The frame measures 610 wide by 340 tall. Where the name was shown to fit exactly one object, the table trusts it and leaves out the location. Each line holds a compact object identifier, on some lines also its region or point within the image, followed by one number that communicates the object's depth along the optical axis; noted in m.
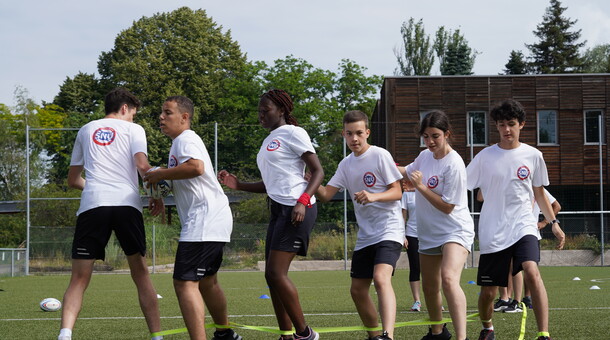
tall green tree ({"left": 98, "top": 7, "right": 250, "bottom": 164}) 48.25
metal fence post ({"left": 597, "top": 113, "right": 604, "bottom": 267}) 25.52
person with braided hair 5.98
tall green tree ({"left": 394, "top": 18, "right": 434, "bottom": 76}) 59.38
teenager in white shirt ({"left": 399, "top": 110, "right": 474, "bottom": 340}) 5.99
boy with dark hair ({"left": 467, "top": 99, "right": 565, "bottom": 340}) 6.23
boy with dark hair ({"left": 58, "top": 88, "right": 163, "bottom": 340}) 5.95
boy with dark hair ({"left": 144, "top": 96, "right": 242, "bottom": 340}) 5.48
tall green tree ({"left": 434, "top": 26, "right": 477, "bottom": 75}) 53.59
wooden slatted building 32.09
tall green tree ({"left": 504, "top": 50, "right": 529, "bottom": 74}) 66.50
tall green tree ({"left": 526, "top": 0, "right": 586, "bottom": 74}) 67.50
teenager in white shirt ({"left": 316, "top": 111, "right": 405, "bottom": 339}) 6.11
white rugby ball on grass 10.45
